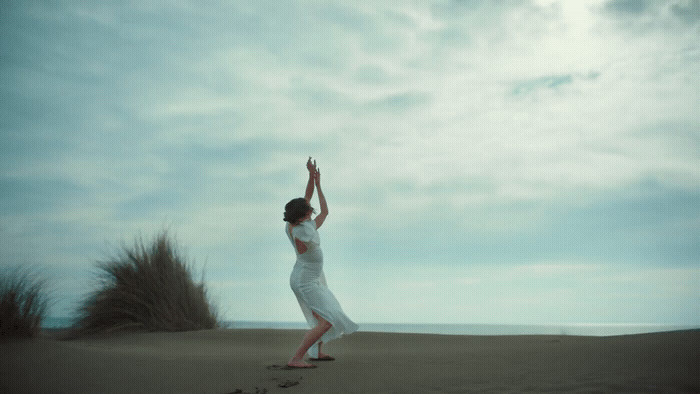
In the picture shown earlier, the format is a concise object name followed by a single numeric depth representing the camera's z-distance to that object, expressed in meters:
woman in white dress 5.91
